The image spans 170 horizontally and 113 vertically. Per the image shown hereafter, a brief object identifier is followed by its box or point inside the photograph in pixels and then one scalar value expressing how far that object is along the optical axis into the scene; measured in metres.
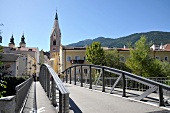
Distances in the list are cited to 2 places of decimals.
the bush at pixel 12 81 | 19.87
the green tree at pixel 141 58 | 20.45
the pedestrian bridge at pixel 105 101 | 3.59
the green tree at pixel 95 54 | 26.25
